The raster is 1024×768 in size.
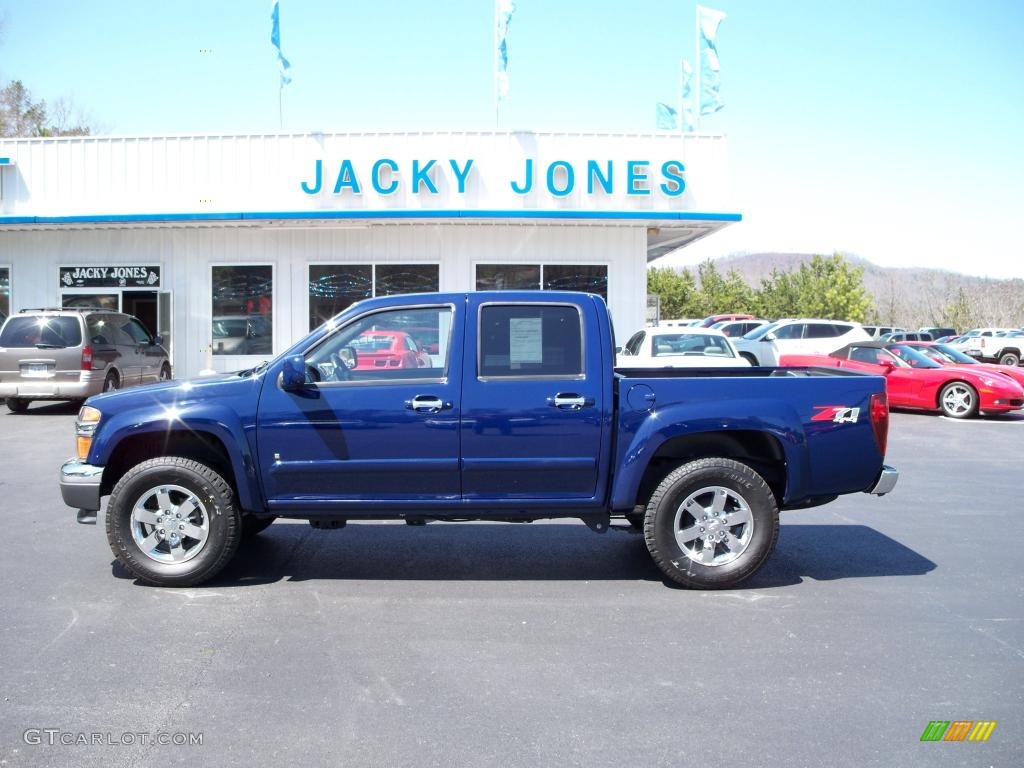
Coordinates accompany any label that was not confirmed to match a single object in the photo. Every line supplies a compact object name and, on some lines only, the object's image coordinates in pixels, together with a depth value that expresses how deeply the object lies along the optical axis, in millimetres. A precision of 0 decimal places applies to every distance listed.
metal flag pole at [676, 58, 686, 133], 23172
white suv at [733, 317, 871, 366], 23828
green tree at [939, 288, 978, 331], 59562
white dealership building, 19062
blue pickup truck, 5672
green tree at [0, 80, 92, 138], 48875
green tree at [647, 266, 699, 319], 60906
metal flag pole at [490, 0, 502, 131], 21281
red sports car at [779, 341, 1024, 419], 15852
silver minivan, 14711
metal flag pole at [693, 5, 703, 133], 21844
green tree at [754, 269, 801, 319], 57438
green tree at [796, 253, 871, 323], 56016
